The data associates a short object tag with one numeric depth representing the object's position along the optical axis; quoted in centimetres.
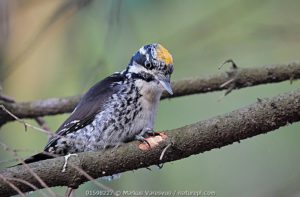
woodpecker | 548
